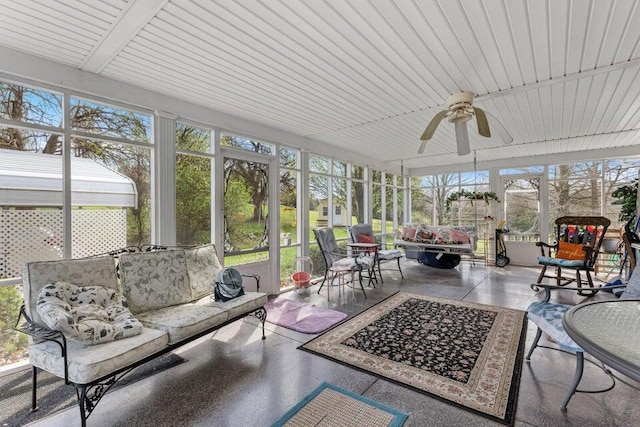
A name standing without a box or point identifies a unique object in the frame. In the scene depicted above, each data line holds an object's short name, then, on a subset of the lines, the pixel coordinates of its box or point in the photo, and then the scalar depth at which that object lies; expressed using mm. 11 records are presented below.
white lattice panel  2582
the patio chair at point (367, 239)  5867
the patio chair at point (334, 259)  4777
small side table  5230
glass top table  1151
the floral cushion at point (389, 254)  5902
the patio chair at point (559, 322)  2045
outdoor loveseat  1888
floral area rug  2232
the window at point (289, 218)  5199
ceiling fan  3075
